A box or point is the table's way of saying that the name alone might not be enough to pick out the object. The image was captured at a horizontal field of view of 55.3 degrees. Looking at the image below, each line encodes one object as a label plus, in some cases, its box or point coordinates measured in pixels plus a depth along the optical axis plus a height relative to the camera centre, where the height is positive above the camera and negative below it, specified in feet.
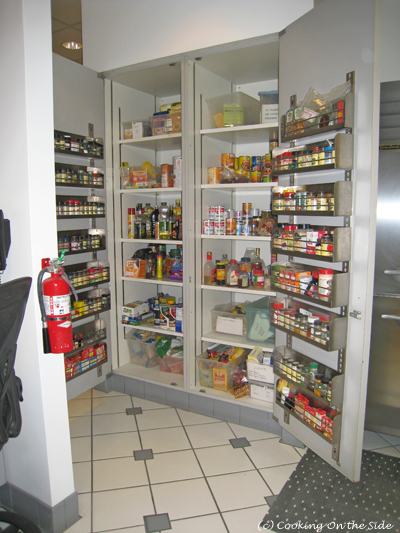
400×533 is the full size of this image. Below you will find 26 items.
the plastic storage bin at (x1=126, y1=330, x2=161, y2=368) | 11.13 -3.79
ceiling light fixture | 15.85 +7.39
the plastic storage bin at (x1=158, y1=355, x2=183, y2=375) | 10.64 -4.00
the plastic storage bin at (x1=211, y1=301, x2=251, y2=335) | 9.94 -2.64
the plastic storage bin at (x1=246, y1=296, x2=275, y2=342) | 9.42 -2.55
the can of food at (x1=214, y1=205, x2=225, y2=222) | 9.74 +0.21
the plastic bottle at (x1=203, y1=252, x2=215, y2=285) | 10.14 -1.33
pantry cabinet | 6.39 +0.60
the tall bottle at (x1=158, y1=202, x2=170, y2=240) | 10.28 -0.21
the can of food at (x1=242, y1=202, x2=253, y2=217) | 9.87 +0.37
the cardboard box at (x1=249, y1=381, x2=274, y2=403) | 9.09 -4.09
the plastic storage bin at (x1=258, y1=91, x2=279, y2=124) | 8.87 +2.67
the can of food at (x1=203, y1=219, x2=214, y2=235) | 9.77 -0.15
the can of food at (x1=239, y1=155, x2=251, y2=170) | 9.73 +1.51
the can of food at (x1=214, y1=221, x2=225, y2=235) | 9.73 -0.17
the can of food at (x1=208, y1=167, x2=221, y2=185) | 9.84 +1.20
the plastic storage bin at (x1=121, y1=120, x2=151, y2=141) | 10.44 +2.52
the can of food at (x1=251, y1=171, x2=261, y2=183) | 9.58 +1.13
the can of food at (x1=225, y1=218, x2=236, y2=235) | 9.74 -0.12
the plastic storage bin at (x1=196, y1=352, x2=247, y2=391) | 9.66 -3.83
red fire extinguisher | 5.59 -1.30
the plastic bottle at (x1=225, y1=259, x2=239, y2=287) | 9.71 -1.36
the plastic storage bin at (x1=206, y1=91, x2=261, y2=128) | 9.29 +2.78
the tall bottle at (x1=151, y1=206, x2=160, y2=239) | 10.50 -0.05
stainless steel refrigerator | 7.93 -1.17
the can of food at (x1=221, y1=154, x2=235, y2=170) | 9.87 +1.56
